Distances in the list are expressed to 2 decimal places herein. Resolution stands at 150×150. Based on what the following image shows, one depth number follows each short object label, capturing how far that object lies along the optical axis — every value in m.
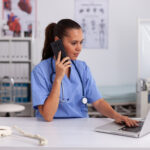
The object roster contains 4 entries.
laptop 1.75
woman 2.03
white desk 1.62
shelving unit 4.27
